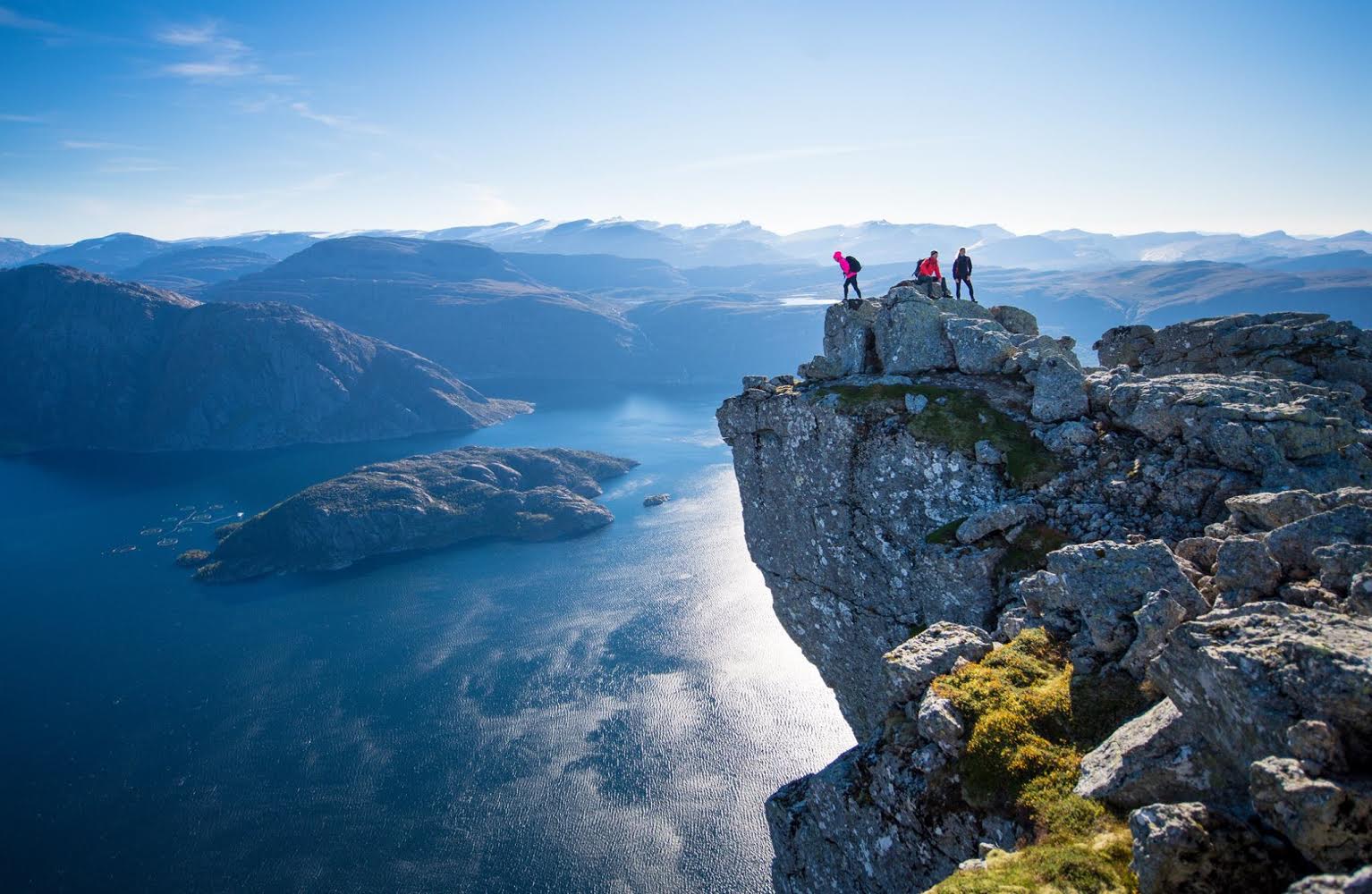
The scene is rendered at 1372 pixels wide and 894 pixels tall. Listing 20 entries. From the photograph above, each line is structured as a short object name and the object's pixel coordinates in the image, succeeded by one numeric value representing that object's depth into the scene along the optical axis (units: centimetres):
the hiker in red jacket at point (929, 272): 3281
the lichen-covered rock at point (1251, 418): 1808
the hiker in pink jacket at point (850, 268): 3533
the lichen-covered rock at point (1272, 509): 1422
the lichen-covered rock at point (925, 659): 1515
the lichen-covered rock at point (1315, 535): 1208
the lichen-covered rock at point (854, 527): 2277
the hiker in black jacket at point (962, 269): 3294
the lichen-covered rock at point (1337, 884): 670
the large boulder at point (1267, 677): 844
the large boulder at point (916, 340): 2852
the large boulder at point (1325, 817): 743
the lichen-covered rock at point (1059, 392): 2306
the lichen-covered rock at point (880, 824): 1286
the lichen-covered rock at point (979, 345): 2683
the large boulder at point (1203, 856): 806
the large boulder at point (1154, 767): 980
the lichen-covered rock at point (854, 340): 3102
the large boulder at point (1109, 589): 1327
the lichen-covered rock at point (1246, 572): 1217
